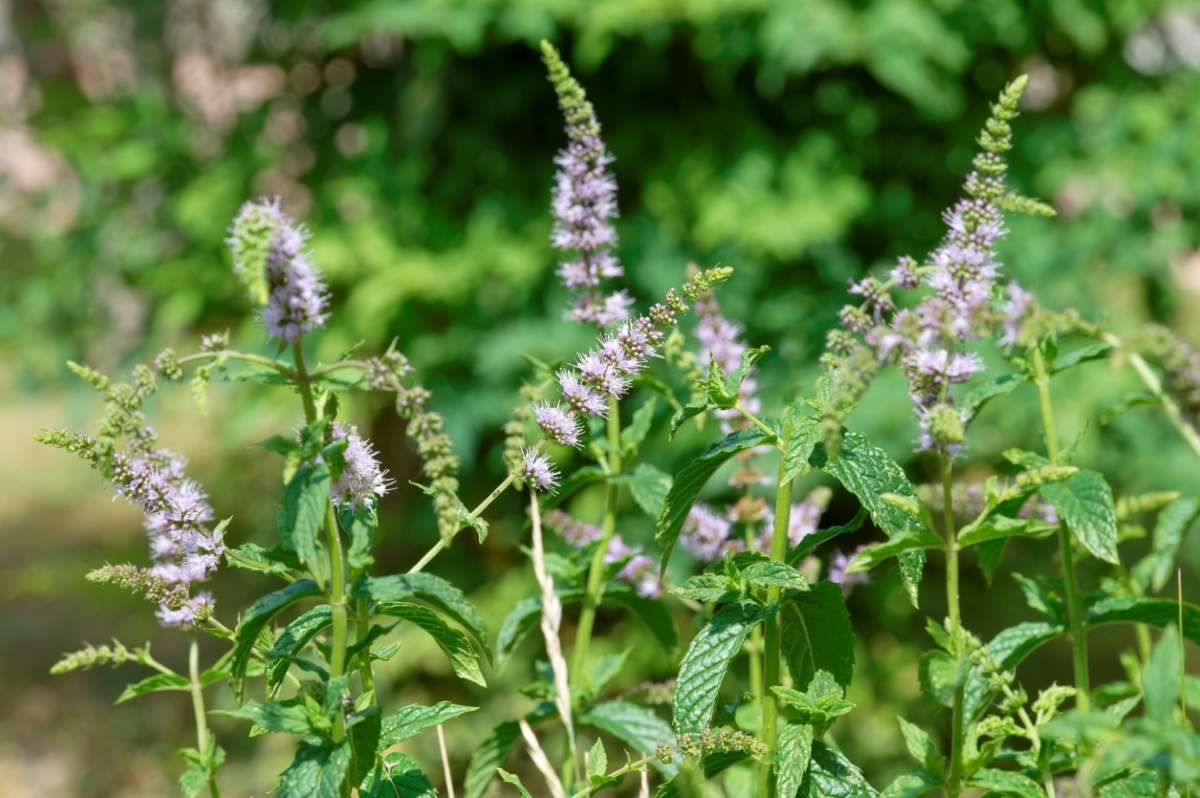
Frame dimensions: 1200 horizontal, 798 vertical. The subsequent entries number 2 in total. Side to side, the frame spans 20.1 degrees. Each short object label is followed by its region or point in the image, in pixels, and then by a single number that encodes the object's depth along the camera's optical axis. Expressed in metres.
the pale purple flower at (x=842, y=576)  1.08
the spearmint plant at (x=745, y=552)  0.93
